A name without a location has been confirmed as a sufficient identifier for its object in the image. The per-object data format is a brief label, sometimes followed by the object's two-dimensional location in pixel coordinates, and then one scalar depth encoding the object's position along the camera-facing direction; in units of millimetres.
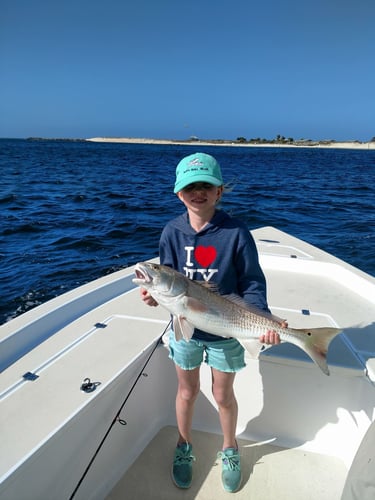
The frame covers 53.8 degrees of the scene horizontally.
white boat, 2197
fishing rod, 2307
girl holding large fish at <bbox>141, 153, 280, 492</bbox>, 2307
